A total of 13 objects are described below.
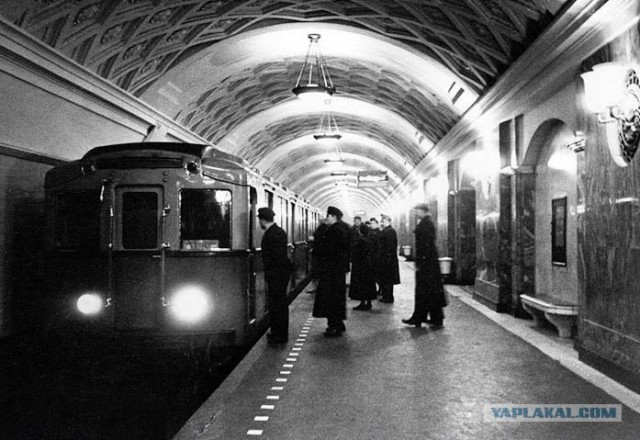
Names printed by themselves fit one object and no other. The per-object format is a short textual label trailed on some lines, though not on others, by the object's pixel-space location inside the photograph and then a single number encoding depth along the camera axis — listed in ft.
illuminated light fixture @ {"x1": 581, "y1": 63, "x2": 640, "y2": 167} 19.45
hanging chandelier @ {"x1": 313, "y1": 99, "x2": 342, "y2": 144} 62.90
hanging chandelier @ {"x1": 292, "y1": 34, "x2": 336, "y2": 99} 43.78
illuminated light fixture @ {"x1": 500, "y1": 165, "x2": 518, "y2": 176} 35.08
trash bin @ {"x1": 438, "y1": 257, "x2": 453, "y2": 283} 55.21
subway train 21.48
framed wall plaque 30.86
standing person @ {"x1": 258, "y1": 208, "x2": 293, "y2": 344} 25.62
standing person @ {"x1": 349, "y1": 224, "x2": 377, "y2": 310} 37.70
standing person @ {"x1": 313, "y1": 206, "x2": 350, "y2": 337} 28.22
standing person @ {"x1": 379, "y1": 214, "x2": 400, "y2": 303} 39.14
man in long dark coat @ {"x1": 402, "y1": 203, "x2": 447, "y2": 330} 29.30
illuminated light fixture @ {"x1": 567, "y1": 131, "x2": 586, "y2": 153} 23.91
